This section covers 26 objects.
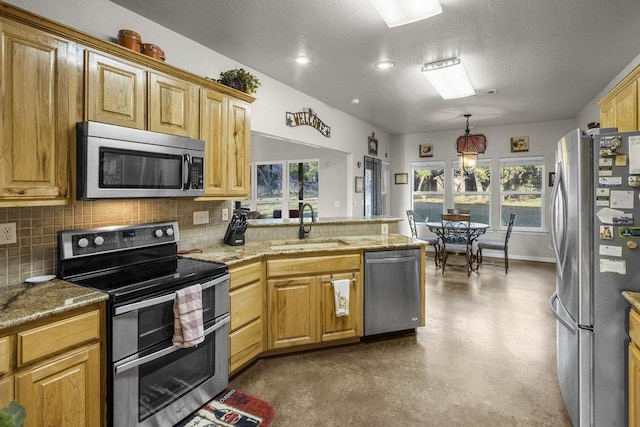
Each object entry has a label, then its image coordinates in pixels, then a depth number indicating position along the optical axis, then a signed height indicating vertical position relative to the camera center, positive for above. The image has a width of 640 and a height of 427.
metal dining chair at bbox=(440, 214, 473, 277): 5.41 -0.41
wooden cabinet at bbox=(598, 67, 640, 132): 2.15 +0.77
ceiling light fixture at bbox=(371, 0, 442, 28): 2.19 +1.38
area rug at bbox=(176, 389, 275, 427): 1.96 -1.21
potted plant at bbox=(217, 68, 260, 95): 2.83 +1.15
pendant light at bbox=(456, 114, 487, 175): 5.47 +0.97
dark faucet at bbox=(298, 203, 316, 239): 3.46 -0.17
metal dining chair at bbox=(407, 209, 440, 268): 6.07 -0.48
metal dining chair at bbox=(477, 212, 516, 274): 5.63 -0.54
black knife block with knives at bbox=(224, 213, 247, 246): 3.04 -0.15
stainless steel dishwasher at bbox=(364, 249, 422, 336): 3.02 -0.70
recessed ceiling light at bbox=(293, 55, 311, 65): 3.34 +1.56
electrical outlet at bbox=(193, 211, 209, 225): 2.86 -0.02
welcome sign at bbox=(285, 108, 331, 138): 4.28 +1.27
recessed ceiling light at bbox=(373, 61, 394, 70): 3.47 +1.57
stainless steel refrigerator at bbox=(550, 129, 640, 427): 1.74 -0.26
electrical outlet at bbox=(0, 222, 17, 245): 1.74 -0.09
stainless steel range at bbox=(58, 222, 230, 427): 1.65 -0.56
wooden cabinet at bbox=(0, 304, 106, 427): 1.31 -0.65
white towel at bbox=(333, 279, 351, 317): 2.87 -0.70
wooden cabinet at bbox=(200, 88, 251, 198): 2.57 +0.58
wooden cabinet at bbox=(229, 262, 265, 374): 2.39 -0.75
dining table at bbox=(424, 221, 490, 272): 5.48 -0.30
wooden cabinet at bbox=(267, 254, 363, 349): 2.74 -0.73
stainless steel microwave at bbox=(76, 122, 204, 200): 1.79 +0.31
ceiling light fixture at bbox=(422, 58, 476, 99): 3.43 +1.50
